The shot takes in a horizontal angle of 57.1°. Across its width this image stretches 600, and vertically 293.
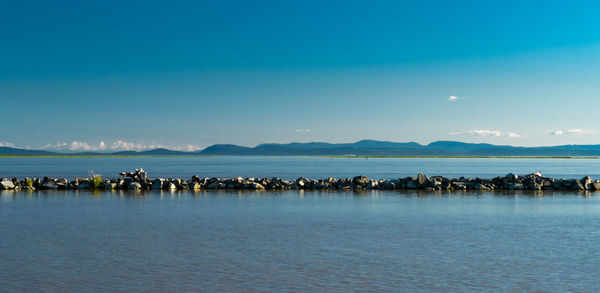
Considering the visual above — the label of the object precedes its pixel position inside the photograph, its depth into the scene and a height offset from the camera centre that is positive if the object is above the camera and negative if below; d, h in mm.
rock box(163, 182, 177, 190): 32750 -1707
